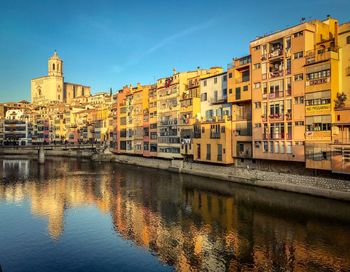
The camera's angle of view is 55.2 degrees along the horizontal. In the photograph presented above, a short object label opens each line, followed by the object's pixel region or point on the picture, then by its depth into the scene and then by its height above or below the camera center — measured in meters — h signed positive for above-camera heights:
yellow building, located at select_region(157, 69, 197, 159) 81.38 +6.77
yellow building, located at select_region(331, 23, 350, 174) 43.53 +2.97
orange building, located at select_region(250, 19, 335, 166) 50.41 +7.95
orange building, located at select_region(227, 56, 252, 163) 61.03 +6.49
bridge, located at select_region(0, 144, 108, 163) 121.12 -4.27
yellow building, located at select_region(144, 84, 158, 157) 90.28 +5.04
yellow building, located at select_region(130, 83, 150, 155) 98.62 +7.69
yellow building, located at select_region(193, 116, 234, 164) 64.94 -0.57
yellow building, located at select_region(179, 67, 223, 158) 76.25 +7.11
